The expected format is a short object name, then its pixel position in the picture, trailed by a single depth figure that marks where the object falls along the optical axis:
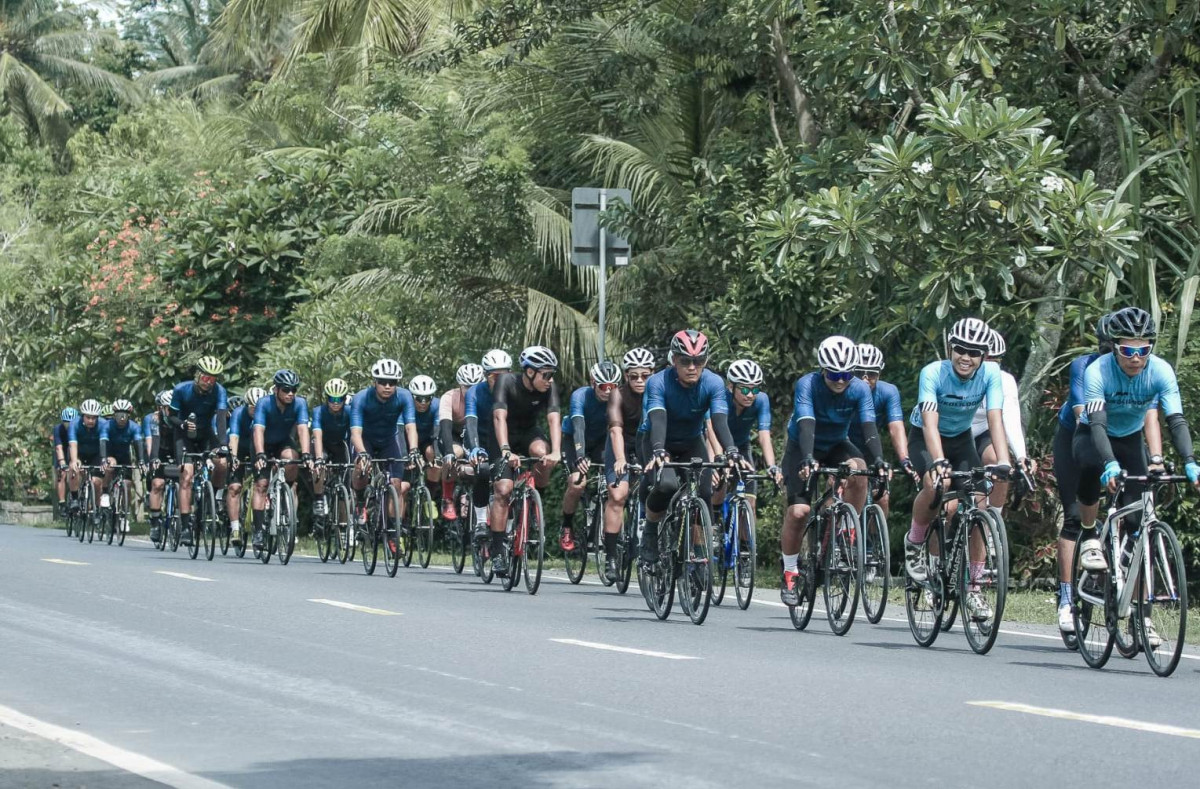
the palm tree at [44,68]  59.91
